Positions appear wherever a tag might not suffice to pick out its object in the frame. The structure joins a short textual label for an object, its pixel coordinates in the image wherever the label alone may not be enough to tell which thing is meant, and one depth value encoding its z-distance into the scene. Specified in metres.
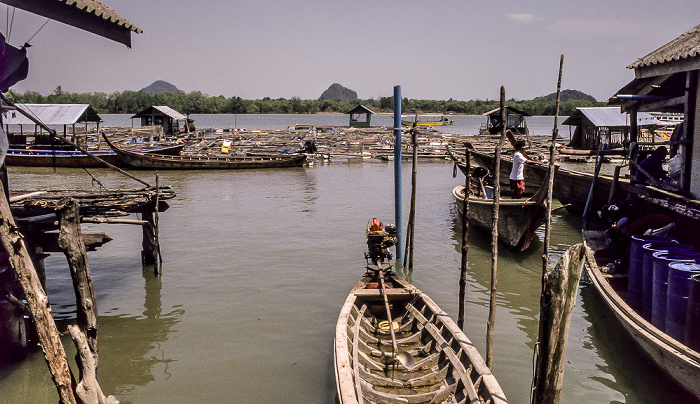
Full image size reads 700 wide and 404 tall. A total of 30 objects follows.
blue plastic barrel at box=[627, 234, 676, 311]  7.59
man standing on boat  12.76
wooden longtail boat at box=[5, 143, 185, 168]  29.45
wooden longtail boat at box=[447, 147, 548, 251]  11.38
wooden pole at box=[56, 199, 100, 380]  4.40
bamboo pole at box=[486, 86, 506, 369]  6.00
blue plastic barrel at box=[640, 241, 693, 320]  7.19
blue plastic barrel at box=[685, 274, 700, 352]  5.59
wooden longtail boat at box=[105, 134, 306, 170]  29.55
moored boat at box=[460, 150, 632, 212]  14.09
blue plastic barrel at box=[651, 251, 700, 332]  6.46
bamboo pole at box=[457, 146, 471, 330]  6.69
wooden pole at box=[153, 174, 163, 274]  10.35
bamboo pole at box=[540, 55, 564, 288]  5.82
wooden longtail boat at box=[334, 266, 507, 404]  5.35
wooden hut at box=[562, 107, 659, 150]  29.23
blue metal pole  11.32
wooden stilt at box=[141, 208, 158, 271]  10.72
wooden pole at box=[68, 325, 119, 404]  4.02
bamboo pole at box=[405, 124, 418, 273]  11.06
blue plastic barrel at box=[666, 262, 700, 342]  5.97
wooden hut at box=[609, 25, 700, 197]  8.10
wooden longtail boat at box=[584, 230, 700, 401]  5.16
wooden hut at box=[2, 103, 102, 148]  27.48
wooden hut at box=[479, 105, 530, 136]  34.39
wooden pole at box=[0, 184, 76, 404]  3.95
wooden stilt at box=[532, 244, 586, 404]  4.01
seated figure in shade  11.02
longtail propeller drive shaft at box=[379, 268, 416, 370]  6.23
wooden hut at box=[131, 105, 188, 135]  39.78
